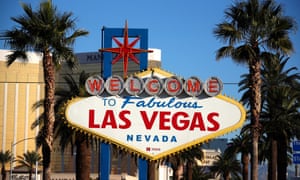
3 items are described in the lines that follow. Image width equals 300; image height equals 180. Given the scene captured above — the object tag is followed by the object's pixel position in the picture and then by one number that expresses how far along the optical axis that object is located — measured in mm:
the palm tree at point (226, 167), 103562
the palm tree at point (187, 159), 66250
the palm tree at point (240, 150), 70875
